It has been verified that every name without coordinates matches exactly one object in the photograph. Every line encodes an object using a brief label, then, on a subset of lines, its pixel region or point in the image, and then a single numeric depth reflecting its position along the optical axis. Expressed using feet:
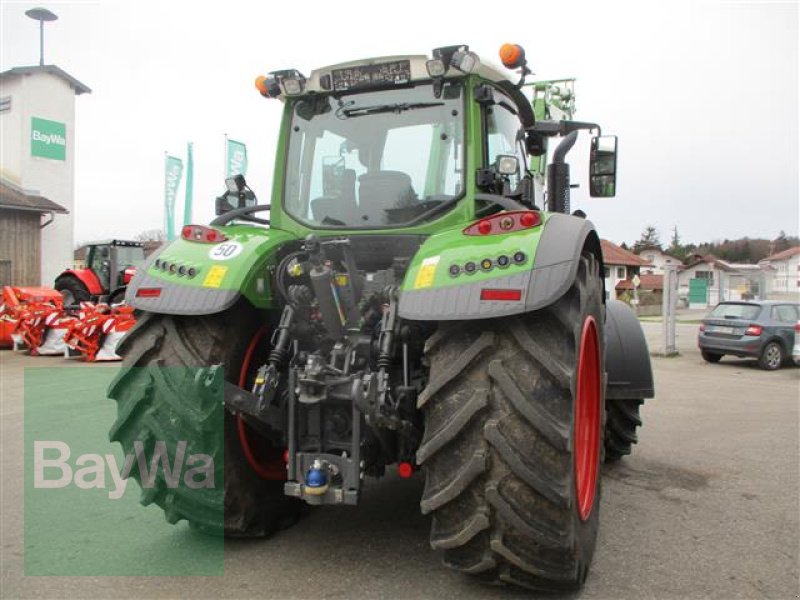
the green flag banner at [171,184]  73.26
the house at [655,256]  220.43
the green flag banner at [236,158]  60.80
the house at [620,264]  172.22
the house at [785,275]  124.98
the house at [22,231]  84.99
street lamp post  92.84
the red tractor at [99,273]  59.47
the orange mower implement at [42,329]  46.55
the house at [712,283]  102.47
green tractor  9.05
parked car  46.37
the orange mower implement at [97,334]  43.21
